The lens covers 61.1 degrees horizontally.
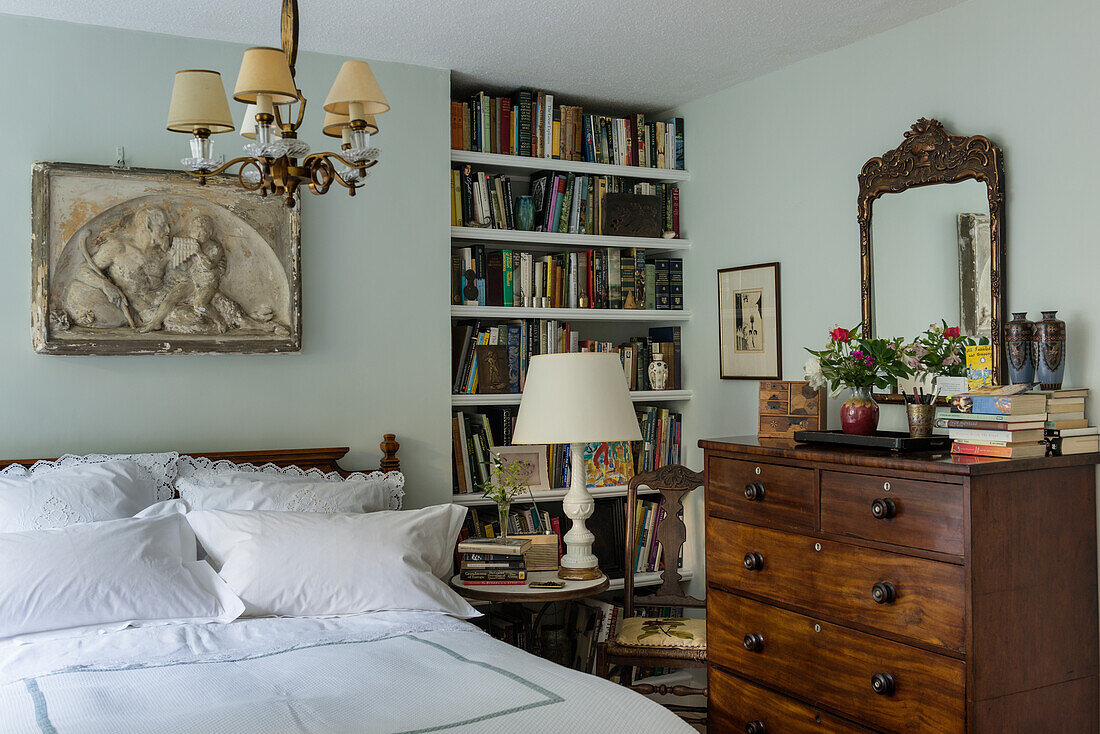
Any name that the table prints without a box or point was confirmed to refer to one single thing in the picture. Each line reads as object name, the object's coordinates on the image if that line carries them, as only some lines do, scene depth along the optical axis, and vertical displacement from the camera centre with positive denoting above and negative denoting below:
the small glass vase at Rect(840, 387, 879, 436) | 2.89 -0.10
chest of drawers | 2.36 -0.58
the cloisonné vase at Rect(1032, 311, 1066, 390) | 2.61 +0.09
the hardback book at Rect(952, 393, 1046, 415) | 2.43 -0.06
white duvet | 1.89 -0.67
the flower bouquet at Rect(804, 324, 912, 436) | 2.86 +0.03
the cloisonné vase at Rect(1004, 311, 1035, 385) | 2.66 +0.09
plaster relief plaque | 3.08 +0.42
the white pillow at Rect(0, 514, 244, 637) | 2.45 -0.53
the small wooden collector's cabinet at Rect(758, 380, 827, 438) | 3.18 -0.09
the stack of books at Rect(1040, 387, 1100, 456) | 2.51 -0.12
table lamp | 3.36 -0.09
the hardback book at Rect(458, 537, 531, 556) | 3.37 -0.59
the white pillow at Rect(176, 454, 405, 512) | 3.17 -0.31
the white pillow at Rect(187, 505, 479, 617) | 2.71 -0.53
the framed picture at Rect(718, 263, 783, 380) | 3.74 +0.24
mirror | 2.86 +0.48
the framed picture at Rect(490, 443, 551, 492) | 3.94 -0.32
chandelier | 1.81 +0.54
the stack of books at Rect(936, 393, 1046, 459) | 2.42 -0.12
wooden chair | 3.32 -0.90
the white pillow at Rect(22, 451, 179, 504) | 3.03 -0.26
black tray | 2.65 -0.17
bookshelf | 3.85 +0.61
